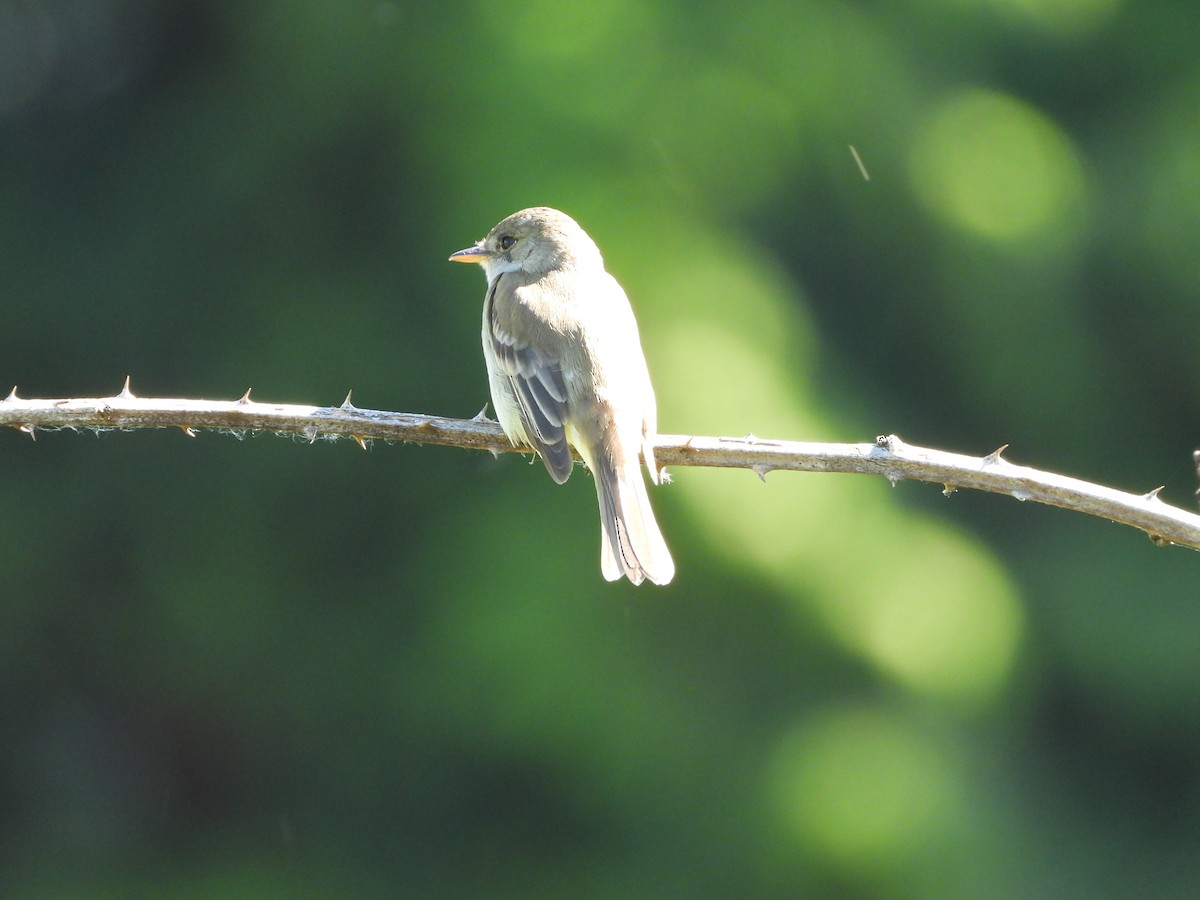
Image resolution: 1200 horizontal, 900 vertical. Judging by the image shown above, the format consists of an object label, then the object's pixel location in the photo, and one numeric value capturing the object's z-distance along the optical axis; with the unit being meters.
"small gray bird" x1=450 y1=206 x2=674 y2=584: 8.39
